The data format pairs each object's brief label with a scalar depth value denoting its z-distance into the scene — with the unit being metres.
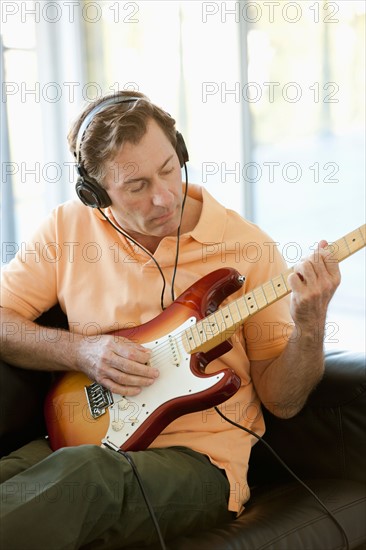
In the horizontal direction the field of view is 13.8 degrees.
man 2.40
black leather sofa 2.42
